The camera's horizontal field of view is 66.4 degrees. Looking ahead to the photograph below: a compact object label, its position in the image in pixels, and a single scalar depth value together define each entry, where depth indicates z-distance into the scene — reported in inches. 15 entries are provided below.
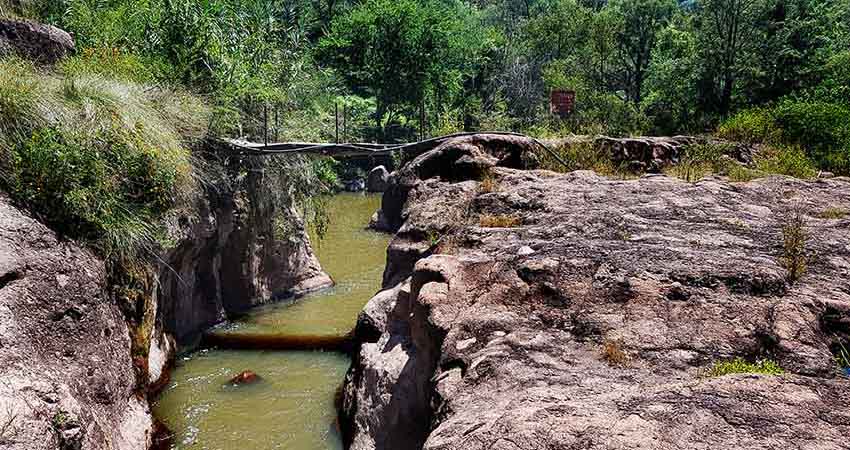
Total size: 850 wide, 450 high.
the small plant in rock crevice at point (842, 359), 126.6
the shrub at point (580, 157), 311.7
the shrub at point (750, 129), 424.8
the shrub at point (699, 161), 319.6
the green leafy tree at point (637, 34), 1262.3
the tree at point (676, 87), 843.2
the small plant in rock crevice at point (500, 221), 224.1
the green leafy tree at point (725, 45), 837.8
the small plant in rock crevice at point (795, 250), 159.3
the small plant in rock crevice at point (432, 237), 256.2
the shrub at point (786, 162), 338.3
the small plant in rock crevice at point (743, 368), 124.9
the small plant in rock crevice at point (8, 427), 141.5
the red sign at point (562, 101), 573.0
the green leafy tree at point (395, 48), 1154.0
